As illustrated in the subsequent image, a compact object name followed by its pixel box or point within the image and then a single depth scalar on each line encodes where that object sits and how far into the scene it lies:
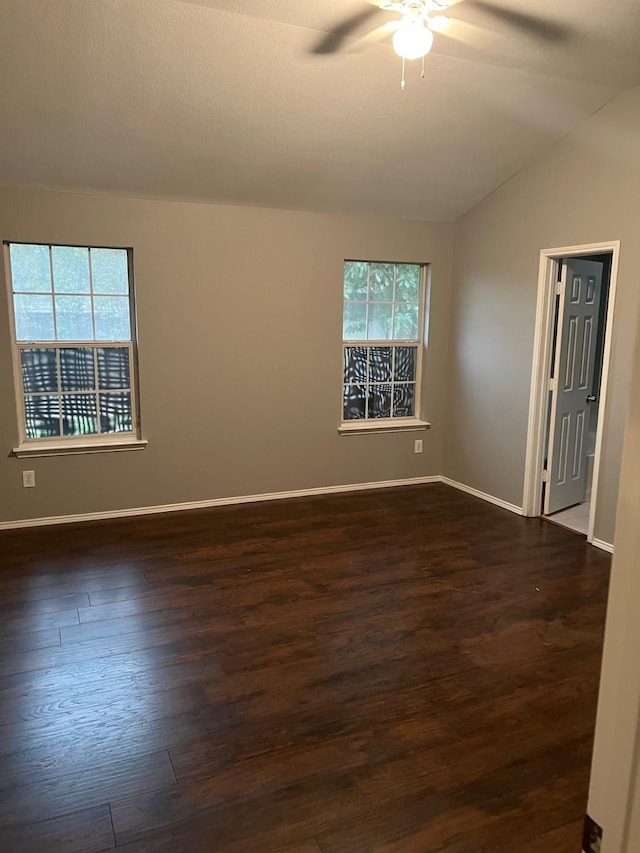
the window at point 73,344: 4.25
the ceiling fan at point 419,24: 2.44
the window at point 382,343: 5.26
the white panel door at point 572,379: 4.58
